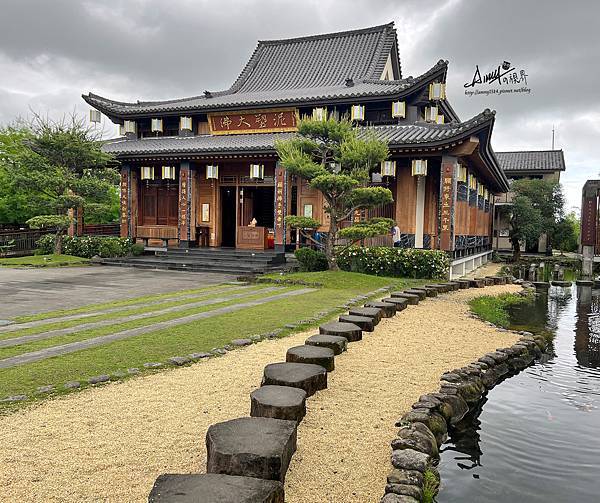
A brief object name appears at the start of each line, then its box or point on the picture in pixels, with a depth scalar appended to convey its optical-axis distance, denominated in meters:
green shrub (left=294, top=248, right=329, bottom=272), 17.09
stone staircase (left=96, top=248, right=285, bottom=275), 18.12
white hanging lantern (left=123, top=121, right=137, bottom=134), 25.86
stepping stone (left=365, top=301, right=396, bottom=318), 9.75
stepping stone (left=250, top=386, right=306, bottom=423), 4.24
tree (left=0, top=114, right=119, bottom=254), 20.30
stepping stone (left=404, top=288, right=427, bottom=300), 12.36
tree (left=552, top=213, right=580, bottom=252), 32.94
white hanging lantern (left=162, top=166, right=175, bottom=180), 22.41
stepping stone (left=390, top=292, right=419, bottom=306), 11.51
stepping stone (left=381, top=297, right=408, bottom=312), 10.65
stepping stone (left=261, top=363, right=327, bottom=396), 4.99
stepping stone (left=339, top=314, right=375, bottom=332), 8.34
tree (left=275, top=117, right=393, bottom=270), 15.29
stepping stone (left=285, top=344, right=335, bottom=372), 5.83
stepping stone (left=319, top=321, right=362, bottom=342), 7.38
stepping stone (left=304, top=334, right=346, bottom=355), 6.59
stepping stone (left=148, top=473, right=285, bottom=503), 2.77
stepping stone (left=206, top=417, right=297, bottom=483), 3.27
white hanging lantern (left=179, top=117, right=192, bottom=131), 24.39
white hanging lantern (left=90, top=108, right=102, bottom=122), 25.79
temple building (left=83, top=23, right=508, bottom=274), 18.67
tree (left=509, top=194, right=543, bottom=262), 30.16
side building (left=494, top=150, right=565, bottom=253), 37.12
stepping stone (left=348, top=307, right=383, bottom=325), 8.85
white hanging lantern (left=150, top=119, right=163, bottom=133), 25.06
